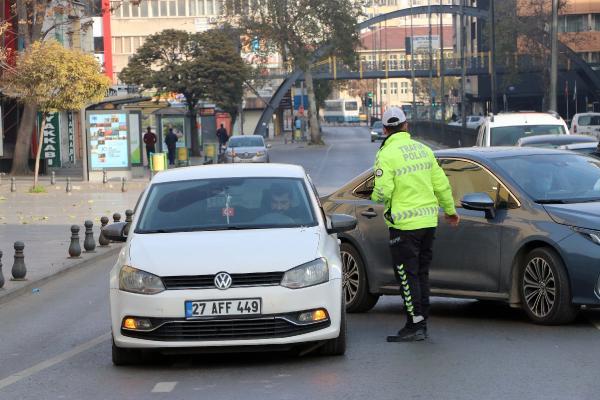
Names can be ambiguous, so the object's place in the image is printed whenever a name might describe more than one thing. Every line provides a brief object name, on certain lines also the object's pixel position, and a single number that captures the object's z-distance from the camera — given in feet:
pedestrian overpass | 312.71
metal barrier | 183.83
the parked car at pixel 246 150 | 169.07
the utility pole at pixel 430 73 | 307.78
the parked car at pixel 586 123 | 177.10
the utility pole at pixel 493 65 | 182.11
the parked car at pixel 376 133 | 301.67
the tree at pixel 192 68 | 218.18
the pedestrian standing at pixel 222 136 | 224.94
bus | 591.78
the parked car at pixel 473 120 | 322.71
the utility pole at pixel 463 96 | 222.07
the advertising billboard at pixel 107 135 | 140.36
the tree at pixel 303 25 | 297.74
